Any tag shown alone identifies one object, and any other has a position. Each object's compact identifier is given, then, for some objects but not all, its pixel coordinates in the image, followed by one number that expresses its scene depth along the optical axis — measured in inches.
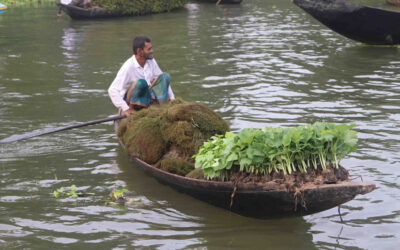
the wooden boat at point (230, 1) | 981.2
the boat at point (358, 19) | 550.9
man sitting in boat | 312.9
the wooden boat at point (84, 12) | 802.8
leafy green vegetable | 201.3
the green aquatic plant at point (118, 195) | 251.6
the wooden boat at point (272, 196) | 199.5
